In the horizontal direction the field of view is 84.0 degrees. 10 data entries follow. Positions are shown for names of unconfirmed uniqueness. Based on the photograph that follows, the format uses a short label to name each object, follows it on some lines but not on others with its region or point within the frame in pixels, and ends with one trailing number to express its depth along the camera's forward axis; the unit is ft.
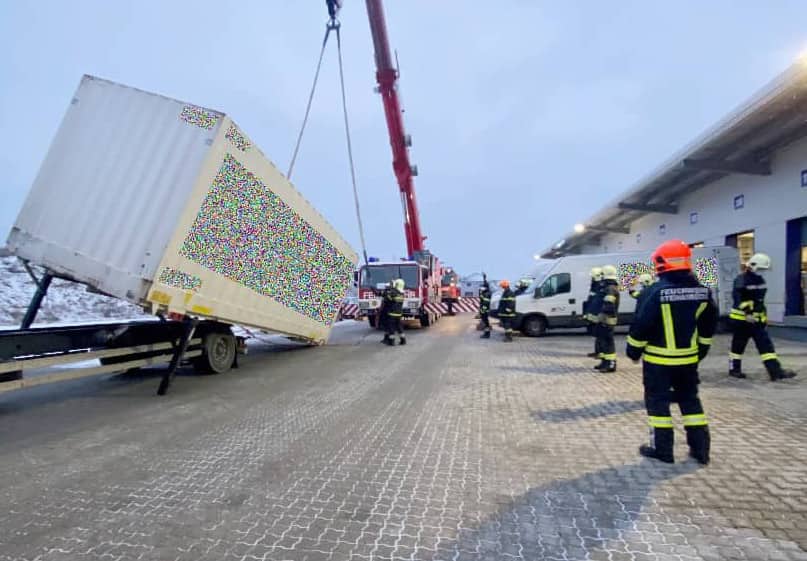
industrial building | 32.19
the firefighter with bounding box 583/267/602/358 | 25.51
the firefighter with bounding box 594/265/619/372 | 23.26
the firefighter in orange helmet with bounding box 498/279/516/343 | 38.58
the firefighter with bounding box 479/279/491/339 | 41.68
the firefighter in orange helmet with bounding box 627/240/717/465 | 11.19
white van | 41.52
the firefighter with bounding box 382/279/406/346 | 35.83
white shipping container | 17.72
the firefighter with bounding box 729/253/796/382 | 20.39
